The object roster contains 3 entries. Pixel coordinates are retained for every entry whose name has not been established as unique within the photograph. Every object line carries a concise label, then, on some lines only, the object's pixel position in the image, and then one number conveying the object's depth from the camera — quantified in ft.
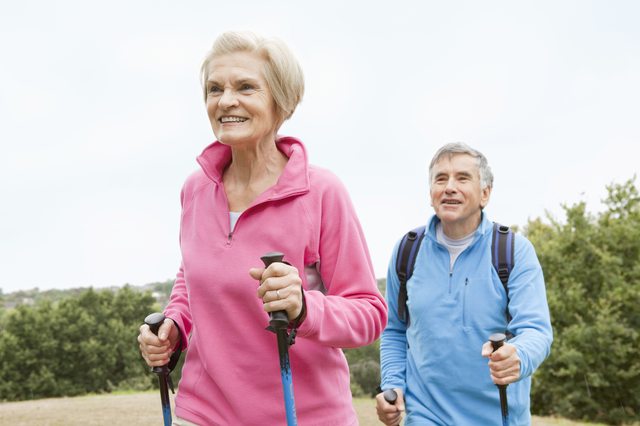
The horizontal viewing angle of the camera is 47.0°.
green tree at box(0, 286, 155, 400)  148.46
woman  7.95
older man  12.65
